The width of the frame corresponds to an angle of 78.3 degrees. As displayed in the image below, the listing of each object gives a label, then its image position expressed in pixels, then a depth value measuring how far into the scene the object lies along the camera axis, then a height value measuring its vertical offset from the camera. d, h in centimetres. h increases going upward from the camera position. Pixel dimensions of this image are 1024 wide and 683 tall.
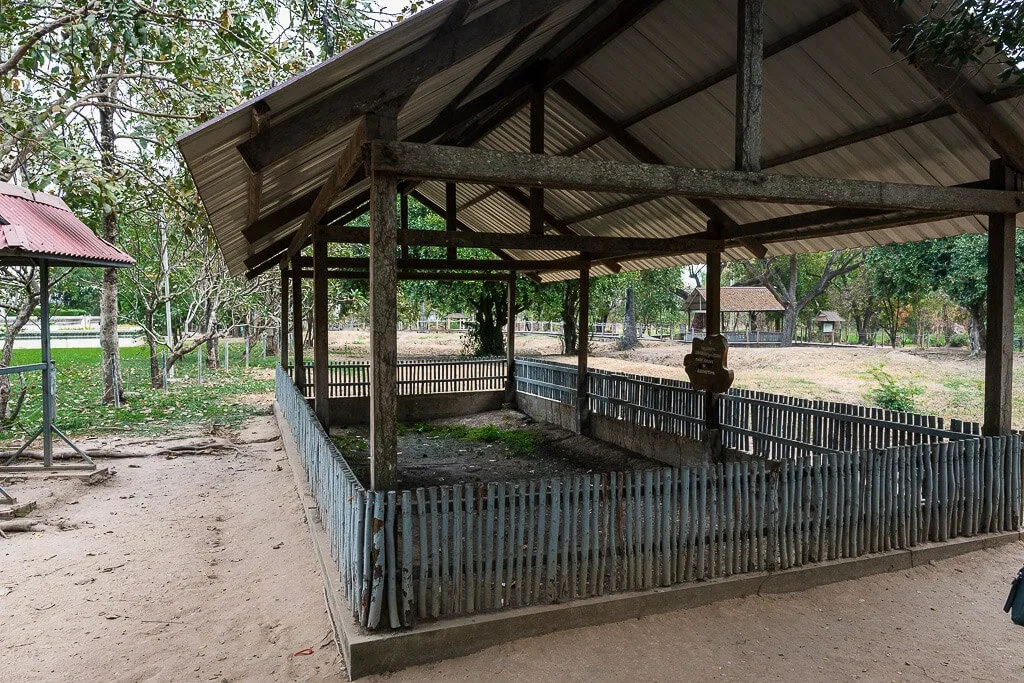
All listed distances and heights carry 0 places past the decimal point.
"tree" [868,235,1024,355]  2483 +253
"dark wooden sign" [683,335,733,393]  944 -56
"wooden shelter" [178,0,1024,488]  446 +193
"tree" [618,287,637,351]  3816 +4
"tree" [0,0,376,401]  820 +417
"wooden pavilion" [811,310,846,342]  5403 +57
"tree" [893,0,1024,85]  419 +209
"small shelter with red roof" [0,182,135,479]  810 +126
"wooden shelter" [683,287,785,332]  4144 +191
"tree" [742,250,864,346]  3847 +325
